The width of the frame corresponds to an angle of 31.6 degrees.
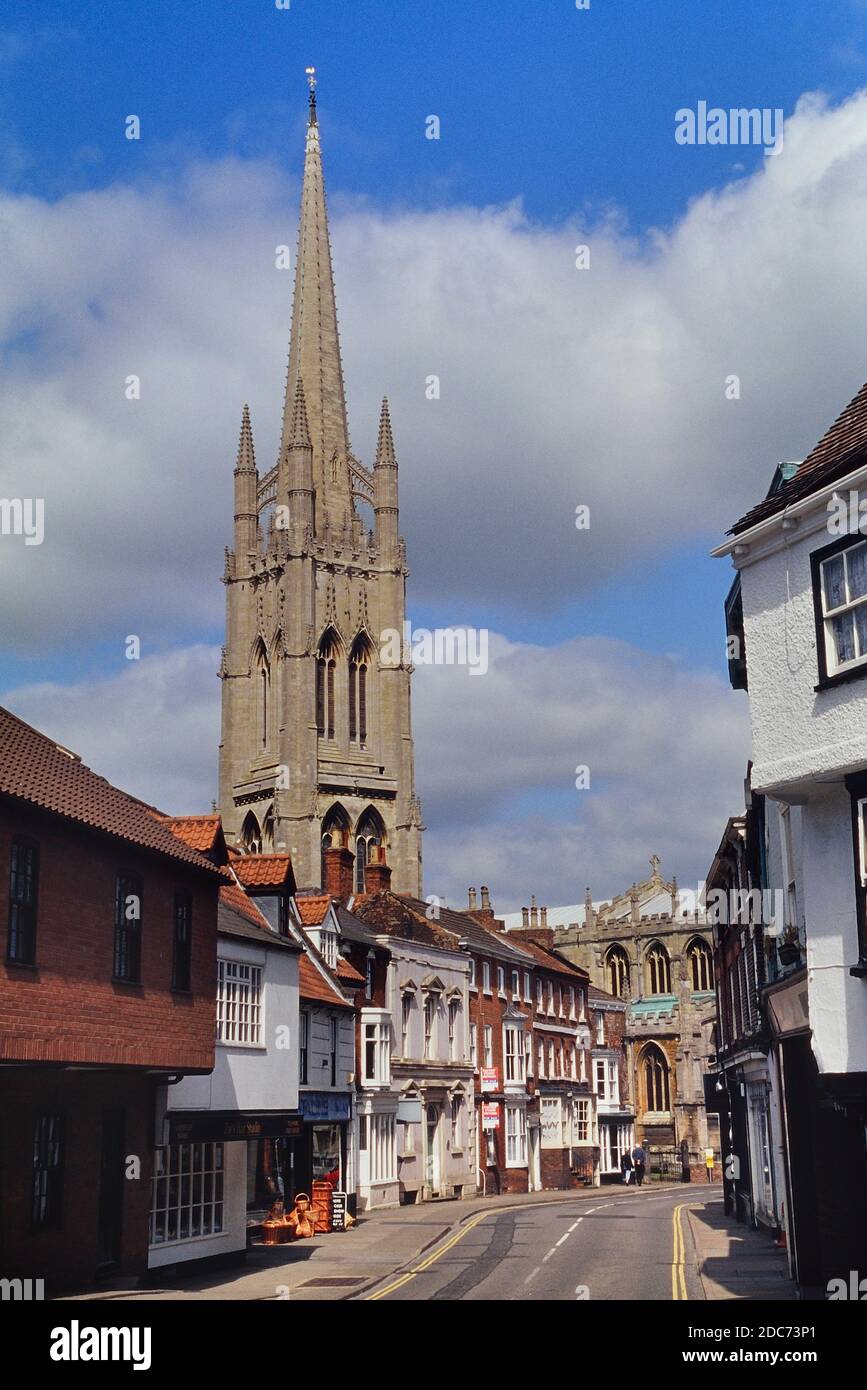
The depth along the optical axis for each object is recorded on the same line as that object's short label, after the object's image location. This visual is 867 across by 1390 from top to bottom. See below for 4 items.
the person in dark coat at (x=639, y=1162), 69.19
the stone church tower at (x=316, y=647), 96.44
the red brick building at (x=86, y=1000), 21.55
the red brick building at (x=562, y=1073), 64.81
